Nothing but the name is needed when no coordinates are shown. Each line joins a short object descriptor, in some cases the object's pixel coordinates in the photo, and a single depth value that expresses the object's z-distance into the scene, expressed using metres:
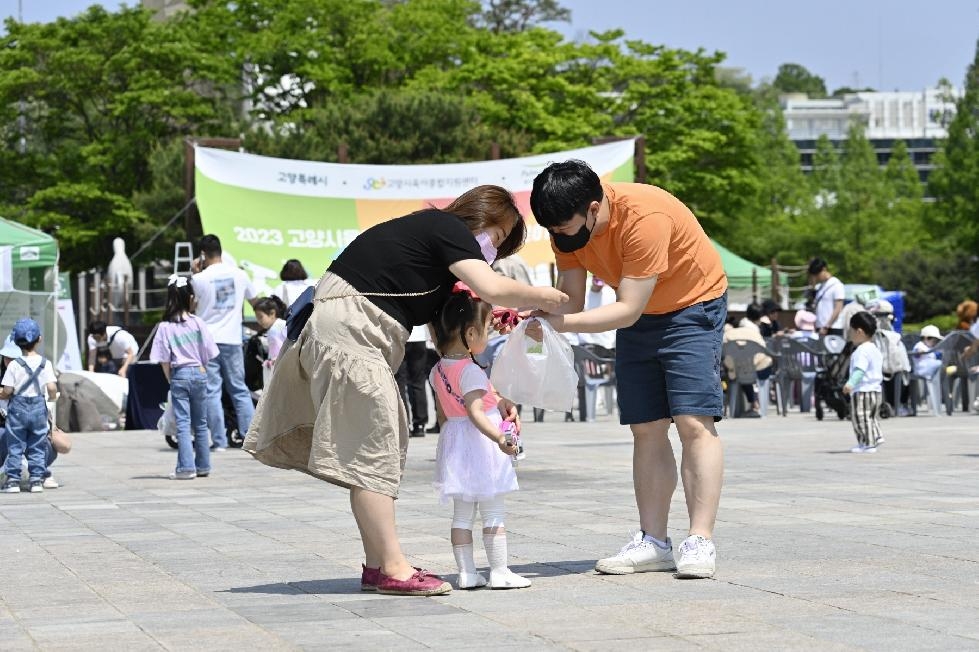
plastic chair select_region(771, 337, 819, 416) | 19.42
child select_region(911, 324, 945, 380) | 19.22
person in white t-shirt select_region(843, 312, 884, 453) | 13.26
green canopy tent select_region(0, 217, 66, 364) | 18.17
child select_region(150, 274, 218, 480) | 12.03
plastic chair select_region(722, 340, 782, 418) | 18.70
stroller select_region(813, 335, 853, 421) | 16.73
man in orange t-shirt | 5.97
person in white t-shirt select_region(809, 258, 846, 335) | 17.73
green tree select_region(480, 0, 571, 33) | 60.19
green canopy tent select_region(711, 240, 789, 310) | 41.19
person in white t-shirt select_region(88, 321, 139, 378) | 21.84
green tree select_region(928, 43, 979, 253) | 61.81
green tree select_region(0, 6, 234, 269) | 46.94
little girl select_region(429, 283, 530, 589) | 5.95
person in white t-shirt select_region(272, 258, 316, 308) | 15.64
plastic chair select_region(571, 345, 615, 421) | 18.44
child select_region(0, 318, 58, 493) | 11.23
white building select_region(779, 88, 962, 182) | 188.00
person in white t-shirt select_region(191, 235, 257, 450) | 14.08
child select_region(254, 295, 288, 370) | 15.01
